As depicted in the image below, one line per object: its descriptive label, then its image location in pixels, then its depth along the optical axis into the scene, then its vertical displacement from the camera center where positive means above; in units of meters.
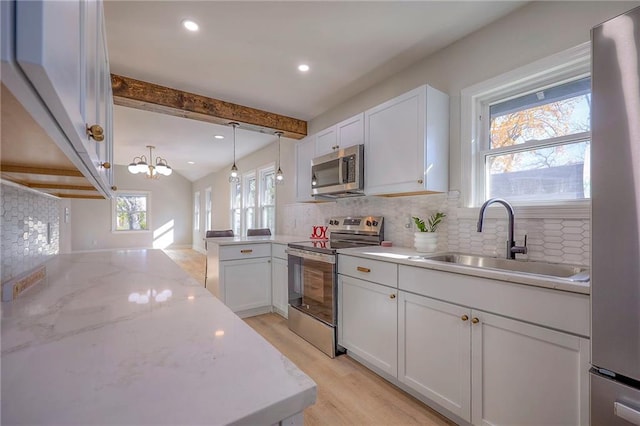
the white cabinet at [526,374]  1.14 -0.72
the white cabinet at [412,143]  2.10 +0.55
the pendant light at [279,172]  3.98 +0.57
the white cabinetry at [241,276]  3.09 -0.72
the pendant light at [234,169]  3.58 +0.59
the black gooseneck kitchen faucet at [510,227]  1.72 -0.09
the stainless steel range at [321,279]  2.38 -0.61
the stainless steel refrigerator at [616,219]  0.89 -0.02
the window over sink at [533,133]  1.68 +0.53
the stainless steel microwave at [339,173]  2.57 +0.39
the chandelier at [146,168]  4.96 +0.79
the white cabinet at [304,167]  3.34 +0.56
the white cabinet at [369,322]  1.90 -0.80
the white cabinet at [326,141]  2.95 +0.77
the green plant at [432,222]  2.24 -0.08
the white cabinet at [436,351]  1.50 -0.80
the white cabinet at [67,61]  0.34 +0.23
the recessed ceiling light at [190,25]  2.00 +1.34
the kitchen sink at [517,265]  1.51 -0.32
